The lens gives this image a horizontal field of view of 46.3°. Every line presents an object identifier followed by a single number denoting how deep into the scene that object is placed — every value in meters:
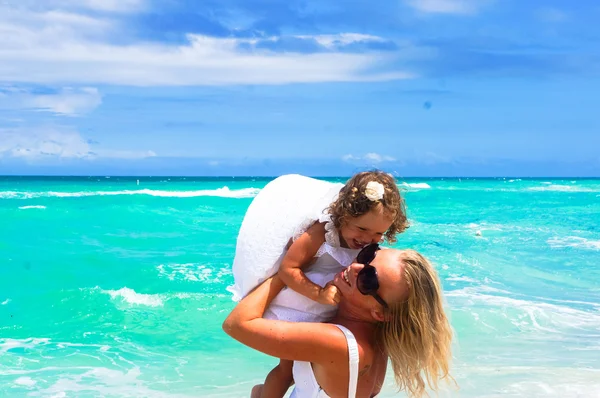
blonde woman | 2.79
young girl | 2.93
